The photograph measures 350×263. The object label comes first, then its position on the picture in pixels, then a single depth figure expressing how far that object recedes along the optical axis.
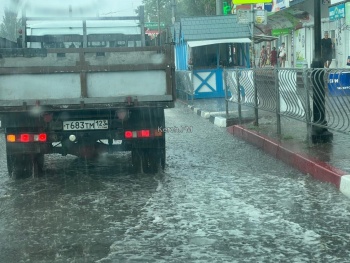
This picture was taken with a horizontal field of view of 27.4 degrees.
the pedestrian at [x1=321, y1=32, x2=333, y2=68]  25.98
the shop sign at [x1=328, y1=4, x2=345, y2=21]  28.94
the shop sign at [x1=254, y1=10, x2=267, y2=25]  21.07
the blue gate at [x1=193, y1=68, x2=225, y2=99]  25.86
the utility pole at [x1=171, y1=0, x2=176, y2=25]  42.06
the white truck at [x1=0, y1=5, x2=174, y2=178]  8.74
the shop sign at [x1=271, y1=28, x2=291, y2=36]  42.28
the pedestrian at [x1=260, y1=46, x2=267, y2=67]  38.08
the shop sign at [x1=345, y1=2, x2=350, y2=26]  27.91
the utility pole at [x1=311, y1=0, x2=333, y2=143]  10.17
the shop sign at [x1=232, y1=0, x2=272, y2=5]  20.54
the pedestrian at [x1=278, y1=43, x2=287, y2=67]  36.38
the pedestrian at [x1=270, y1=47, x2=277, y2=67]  35.02
